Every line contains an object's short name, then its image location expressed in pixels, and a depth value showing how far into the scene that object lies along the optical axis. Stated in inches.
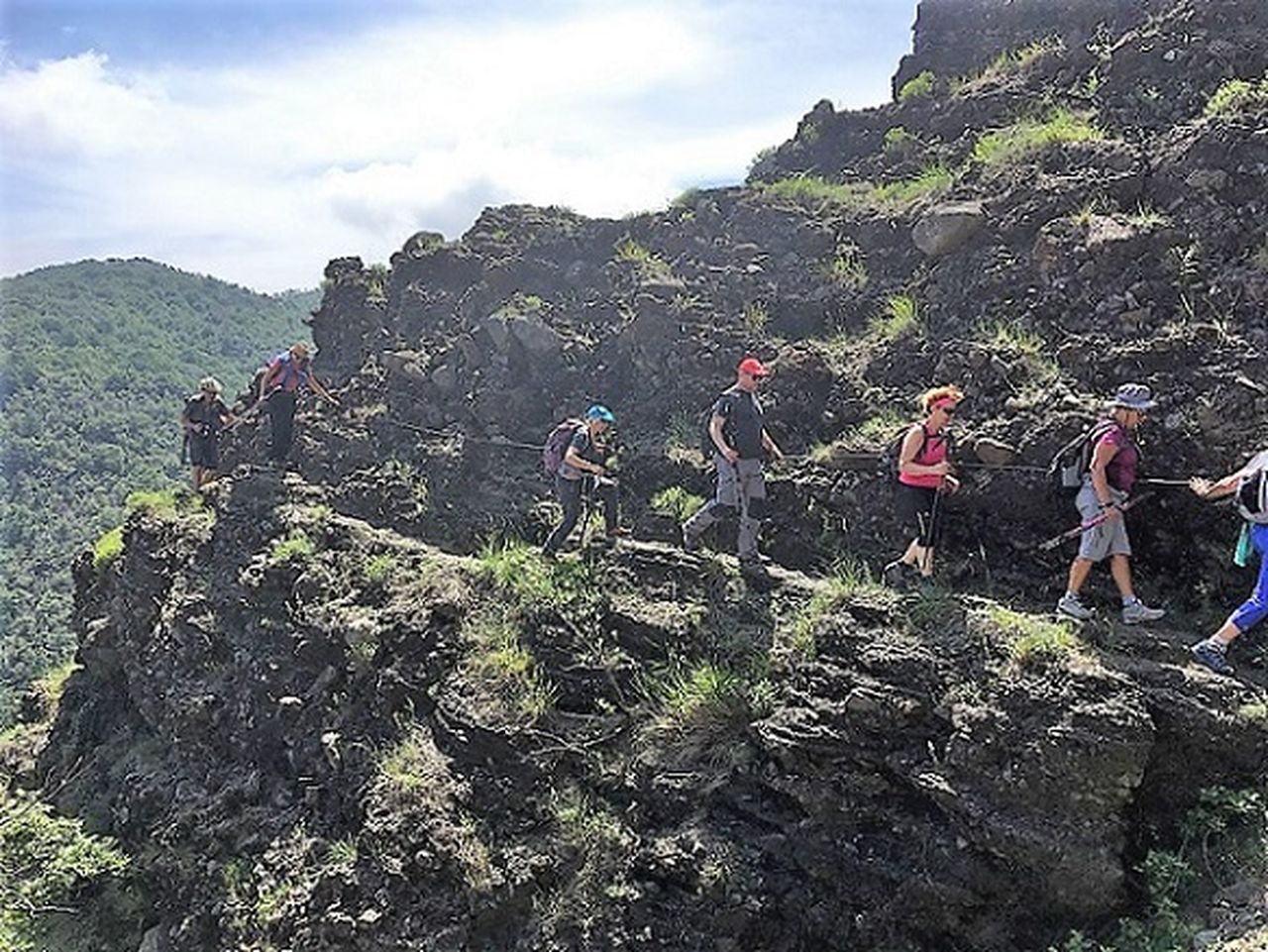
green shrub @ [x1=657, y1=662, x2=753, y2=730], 298.0
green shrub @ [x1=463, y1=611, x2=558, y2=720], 330.0
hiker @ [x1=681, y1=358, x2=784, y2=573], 350.9
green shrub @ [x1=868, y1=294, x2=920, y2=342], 422.3
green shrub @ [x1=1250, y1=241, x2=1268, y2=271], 332.8
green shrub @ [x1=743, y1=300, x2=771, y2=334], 489.1
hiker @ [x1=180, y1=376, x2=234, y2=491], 543.2
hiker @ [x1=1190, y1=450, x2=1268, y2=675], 256.7
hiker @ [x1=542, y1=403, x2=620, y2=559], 392.2
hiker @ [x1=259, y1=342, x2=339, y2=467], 522.6
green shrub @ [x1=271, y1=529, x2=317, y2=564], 458.3
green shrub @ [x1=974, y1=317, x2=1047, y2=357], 369.7
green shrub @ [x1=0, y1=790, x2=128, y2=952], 399.5
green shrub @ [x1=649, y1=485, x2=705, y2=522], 419.5
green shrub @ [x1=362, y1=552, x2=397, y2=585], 426.0
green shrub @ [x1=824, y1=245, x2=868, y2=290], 478.0
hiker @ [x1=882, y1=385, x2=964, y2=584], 315.0
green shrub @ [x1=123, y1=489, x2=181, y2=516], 559.8
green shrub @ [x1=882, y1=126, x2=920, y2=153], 569.9
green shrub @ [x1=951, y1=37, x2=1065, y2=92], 542.9
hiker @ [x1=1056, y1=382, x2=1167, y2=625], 284.7
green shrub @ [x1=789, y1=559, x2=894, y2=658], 305.6
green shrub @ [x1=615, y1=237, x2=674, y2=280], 554.3
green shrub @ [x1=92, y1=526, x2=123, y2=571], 584.5
